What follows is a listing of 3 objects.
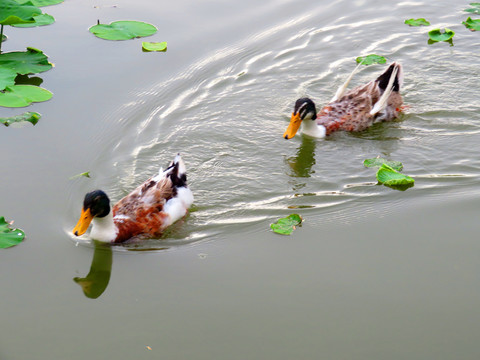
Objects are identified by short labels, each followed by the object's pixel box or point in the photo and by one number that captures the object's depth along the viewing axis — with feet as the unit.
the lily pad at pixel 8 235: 45.47
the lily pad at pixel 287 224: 48.01
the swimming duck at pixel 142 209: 45.75
